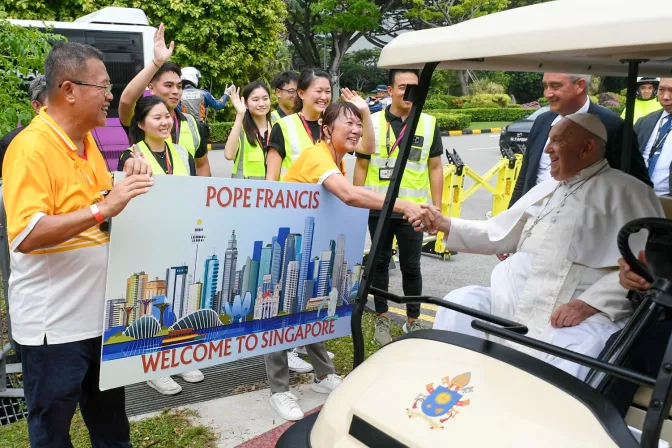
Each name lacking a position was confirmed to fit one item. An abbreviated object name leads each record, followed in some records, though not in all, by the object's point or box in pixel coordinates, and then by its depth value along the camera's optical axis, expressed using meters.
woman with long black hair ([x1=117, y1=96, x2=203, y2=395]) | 3.68
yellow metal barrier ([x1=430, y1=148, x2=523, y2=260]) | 7.16
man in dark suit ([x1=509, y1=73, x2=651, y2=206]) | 3.43
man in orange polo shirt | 2.29
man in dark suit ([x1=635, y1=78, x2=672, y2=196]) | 4.93
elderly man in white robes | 2.66
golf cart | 1.64
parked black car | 15.94
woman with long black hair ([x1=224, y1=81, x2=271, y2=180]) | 5.03
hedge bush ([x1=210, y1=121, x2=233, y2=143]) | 18.78
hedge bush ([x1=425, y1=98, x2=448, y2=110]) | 31.16
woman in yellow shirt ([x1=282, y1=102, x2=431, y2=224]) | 3.27
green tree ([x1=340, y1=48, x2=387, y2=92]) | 47.19
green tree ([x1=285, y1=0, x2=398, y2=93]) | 33.53
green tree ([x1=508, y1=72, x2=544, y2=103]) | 39.00
